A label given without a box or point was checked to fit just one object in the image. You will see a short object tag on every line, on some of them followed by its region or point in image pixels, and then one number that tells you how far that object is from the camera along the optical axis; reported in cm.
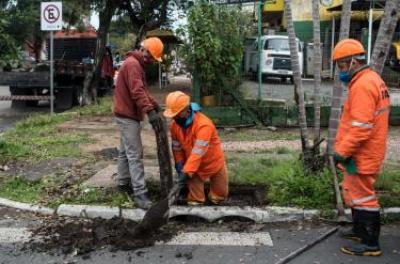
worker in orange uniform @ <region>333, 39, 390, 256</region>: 487
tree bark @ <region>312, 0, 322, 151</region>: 677
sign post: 1358
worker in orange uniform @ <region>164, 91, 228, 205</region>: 586
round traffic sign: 1363
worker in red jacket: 616
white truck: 2247
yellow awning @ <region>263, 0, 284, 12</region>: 3083
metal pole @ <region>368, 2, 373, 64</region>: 1869
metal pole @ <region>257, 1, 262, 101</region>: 1235
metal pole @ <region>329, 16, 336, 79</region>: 2042
